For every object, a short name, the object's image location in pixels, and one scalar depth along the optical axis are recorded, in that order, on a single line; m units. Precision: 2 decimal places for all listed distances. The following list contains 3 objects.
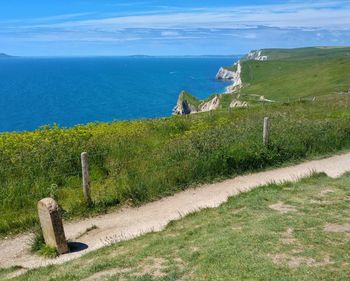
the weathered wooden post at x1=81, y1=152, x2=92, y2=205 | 13.82
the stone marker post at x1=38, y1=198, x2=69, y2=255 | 10.93
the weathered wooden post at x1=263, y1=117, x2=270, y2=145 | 18.50
